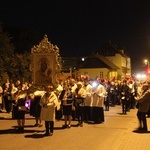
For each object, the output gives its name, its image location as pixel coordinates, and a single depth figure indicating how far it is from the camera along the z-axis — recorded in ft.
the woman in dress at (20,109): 34.58
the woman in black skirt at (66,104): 37.36
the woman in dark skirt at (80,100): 38.83
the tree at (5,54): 85.83
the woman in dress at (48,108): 32.36
